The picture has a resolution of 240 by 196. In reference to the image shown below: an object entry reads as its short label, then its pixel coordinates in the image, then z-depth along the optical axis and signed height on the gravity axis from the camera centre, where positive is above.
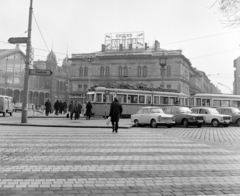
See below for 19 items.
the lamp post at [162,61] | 31.90 +6.29
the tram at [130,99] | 31.14 +2.09
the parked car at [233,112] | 24.82 +0.56
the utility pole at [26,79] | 18.66 +2.27
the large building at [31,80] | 75.94 +10.59
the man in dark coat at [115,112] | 14.32 +0.18
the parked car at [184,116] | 21.06 +0.09
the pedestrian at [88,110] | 26.58 +0.47
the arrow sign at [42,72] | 18.33 +2.71
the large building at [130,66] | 72.81 +13.39
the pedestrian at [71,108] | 25.72 +0.61
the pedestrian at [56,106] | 32.25 +0.94
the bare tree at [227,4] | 8.95 +3.62
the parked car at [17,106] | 53.08 +1.29
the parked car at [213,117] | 22.28 +0.10
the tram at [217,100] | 33.16 +2.12
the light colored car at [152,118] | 19.58 -0.08
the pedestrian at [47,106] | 29.89 +0.85
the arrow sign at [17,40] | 18.77 +4.86
